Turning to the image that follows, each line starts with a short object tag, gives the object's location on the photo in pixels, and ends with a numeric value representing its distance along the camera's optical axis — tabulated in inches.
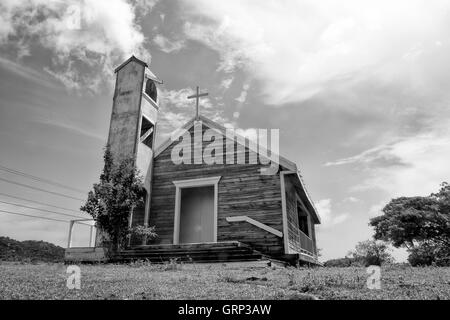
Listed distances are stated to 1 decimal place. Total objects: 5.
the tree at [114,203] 558.3
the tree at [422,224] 1101.7
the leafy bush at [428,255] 741.8
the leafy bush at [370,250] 1128.0
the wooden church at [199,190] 548.4
